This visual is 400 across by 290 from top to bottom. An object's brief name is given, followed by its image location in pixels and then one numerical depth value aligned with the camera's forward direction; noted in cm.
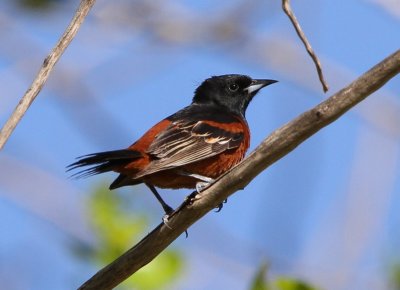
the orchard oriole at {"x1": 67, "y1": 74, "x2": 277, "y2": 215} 829
